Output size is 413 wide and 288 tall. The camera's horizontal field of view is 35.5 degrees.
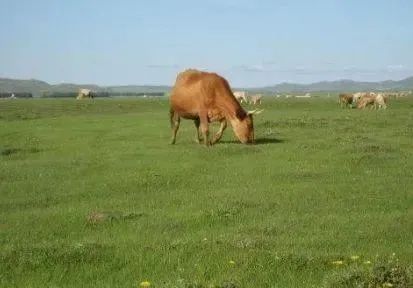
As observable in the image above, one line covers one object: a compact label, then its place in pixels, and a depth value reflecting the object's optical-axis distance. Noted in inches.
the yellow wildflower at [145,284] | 330.2
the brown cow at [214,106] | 1011.3
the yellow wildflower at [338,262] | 377.7
